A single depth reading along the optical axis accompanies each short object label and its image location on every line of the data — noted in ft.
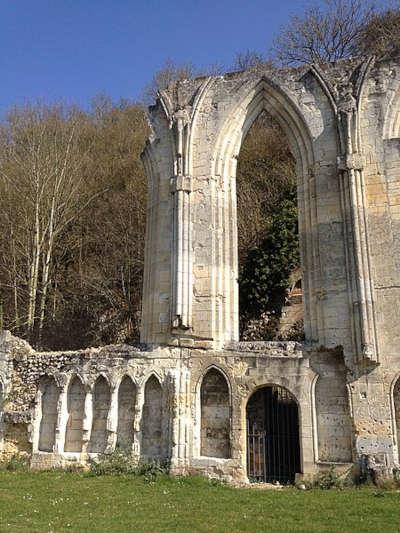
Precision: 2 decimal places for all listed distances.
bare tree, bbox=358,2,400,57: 71.28
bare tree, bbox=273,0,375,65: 78.33
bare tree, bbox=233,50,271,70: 87.11
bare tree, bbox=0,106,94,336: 60.34
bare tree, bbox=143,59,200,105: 91.45
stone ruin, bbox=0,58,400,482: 31.81
